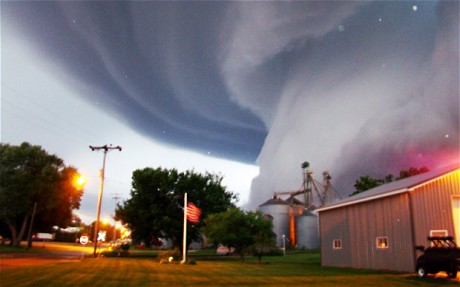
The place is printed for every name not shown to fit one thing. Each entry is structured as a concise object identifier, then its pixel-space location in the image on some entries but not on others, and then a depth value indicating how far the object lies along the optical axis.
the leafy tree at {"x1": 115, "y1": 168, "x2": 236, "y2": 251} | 50.38
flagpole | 32.03
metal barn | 22.75
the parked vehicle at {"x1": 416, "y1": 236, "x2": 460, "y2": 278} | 18.64
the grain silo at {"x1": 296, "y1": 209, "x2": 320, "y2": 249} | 82.69
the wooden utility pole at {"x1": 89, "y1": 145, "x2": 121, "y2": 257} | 44.03
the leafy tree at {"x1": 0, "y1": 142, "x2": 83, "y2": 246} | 57.09
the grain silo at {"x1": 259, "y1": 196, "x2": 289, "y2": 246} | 88.50
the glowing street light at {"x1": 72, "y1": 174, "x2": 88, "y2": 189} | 63.58
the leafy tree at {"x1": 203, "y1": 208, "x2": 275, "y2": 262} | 38.19
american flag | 31.95
